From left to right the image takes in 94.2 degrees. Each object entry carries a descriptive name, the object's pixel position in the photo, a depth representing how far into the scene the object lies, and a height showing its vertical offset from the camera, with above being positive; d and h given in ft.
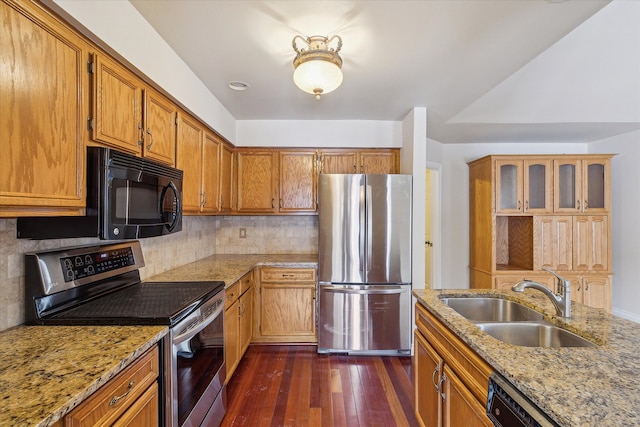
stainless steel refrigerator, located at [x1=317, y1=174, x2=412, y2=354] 9.41 -1.40
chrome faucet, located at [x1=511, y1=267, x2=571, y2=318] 4.62 -1.17
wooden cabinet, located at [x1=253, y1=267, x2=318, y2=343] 10.09 -2.98
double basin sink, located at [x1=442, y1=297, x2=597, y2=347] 4.39 -1.76
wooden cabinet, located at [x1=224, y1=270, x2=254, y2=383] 7.45 -2.89
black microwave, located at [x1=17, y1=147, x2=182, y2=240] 4.16 +0.17
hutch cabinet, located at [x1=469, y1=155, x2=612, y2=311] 11.67 +0.26
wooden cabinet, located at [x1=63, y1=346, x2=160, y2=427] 2.86 -2.03
